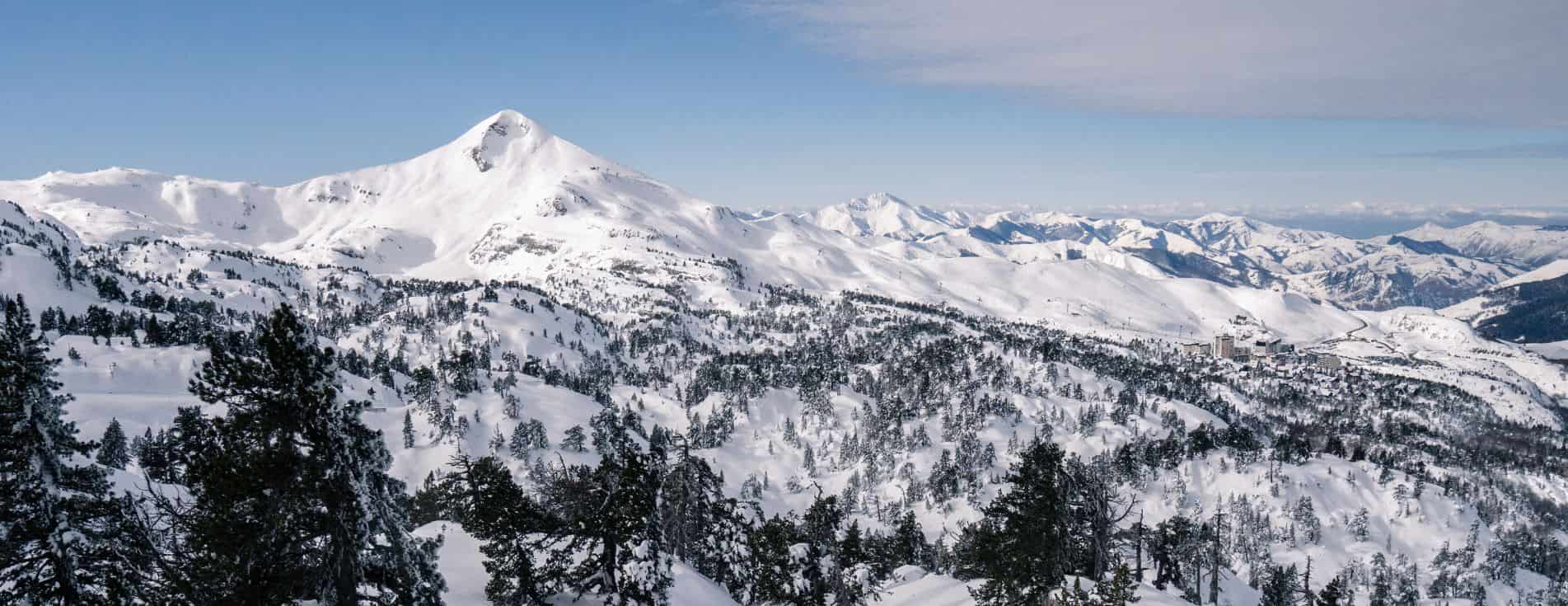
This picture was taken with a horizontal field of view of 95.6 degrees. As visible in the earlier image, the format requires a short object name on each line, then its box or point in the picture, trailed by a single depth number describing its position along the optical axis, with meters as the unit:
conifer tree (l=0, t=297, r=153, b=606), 19.16
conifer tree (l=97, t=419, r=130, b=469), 91.81
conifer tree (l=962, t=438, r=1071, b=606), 36.34
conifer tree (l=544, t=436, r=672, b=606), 33.44
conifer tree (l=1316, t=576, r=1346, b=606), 49.56
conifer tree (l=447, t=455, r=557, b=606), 34.50
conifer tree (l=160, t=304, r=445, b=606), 19.08
